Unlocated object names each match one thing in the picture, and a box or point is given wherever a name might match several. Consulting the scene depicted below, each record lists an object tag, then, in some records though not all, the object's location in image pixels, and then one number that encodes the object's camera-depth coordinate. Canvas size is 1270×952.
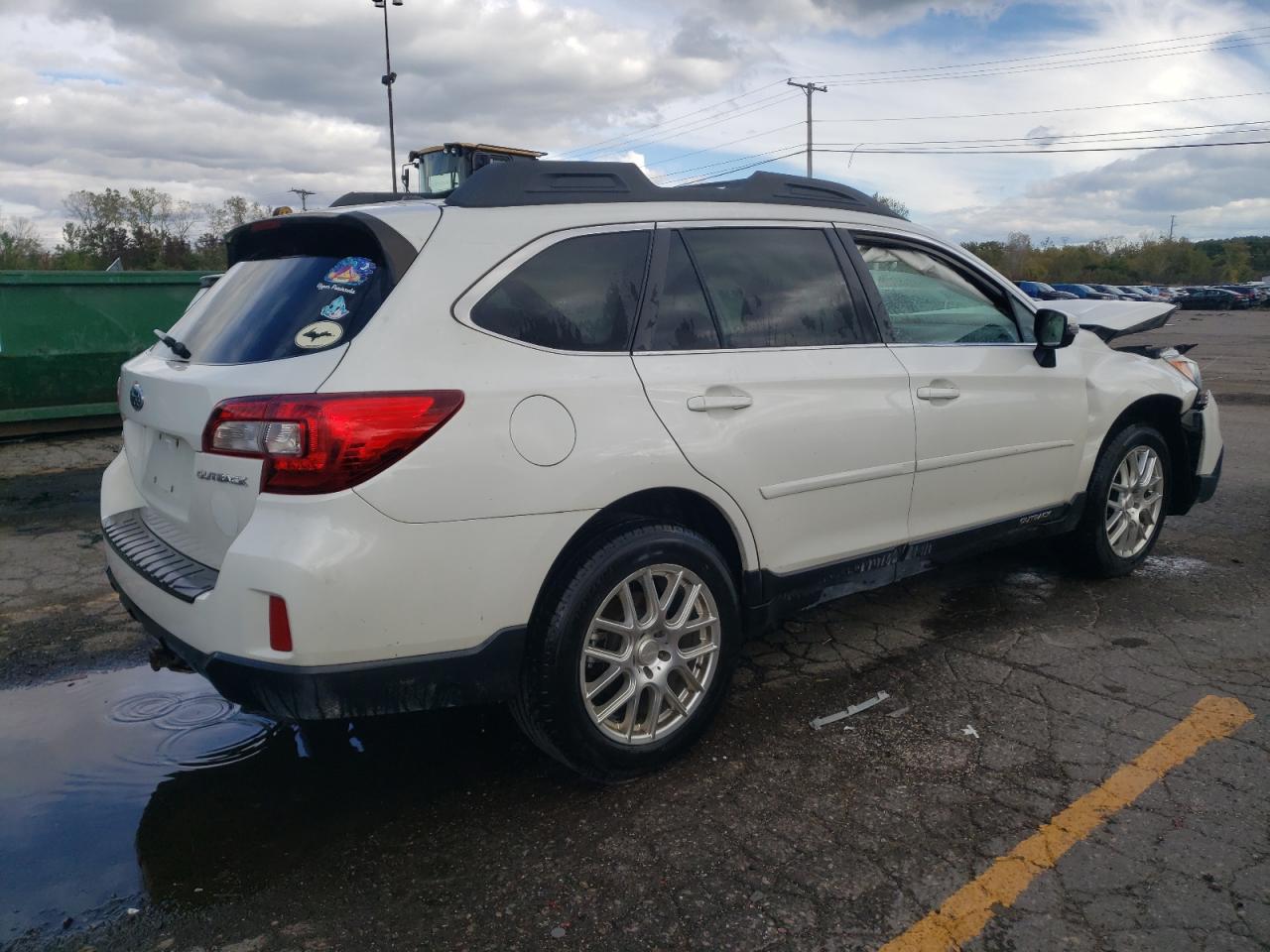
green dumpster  9.03
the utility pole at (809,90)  51.97
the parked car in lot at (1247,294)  55.88
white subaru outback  2.52
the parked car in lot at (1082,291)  50.24
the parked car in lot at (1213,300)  54.91
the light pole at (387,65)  37.06
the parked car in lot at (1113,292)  51.05
